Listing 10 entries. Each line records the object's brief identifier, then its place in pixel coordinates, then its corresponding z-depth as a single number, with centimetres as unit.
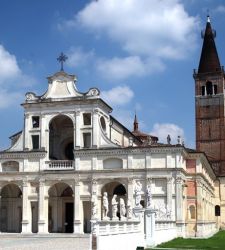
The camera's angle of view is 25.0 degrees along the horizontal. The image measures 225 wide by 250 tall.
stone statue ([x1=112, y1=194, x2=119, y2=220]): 2934
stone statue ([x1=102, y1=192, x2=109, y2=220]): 3096
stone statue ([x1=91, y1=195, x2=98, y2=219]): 4442
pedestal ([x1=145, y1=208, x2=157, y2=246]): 2997
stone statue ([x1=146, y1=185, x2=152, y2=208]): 3214
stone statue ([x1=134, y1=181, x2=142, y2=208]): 3106
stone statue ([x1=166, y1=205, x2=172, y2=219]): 4098
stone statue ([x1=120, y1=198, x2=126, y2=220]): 3052
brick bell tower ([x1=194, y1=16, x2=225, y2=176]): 7425
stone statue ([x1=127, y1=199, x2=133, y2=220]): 3115
